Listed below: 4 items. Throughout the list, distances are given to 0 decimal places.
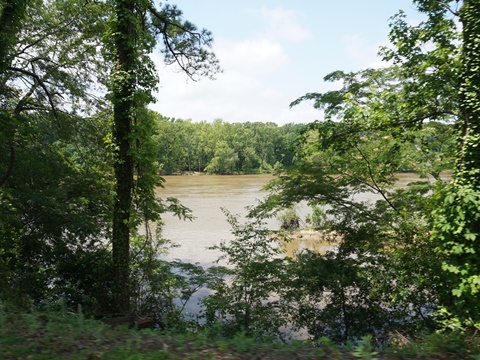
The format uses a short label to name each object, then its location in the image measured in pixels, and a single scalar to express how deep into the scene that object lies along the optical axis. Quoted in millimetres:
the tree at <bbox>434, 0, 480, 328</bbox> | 5938
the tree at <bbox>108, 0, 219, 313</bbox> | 7578
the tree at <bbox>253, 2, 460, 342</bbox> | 7512
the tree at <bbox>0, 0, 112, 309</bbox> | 8703
